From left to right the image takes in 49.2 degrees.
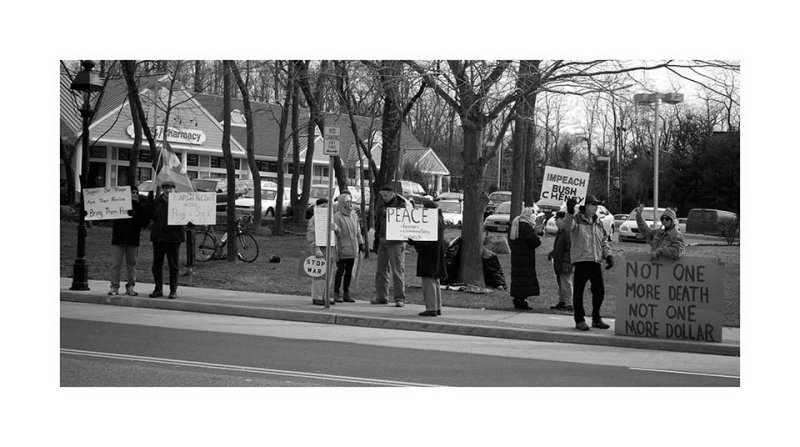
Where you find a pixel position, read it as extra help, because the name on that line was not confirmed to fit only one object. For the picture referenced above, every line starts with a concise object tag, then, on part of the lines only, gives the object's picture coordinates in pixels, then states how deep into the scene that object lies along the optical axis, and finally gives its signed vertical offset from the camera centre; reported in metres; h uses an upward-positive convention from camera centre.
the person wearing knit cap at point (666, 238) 11.73 -0.07
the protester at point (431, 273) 13.21 -0.66
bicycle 19.94 -0.51
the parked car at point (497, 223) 34.81 +0.30
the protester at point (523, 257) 14.16 -0.43
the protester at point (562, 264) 14.14 -0.54
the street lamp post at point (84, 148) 14.56 +1.31
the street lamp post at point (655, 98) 15.89 +2.51
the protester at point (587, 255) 12.12 -0.32
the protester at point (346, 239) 14.36 -0.18
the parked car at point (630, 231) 30.81 +0.05
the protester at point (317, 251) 14.09 -0.38
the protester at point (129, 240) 14.47 -0.26
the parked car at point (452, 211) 38.06 +0.82
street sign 13.10 +1.30
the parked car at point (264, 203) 35.91 +1.01
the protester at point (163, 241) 14.27 -0.26
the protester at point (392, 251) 13.94 -0.36
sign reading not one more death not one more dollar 11.60 -0.88
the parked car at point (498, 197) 44.78 +1.74
